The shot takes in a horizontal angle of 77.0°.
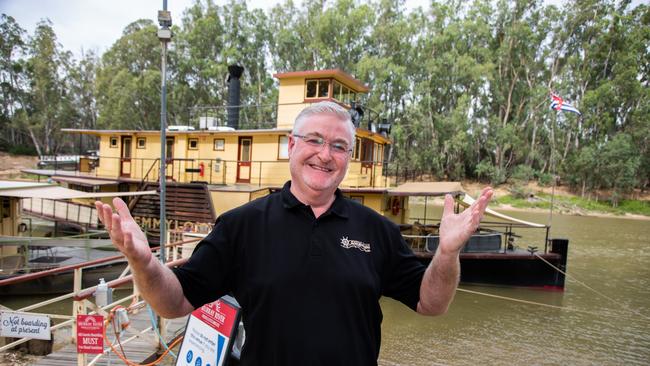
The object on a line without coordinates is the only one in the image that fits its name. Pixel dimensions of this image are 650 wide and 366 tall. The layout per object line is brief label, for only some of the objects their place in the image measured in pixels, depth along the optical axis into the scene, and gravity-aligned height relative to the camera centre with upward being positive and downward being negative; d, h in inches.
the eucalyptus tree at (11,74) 1907.0 +356.5
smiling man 63.3 -16.3
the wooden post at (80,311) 159.8 -63.7
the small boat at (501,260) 480.7 -98.5
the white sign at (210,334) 124.1 -56.6
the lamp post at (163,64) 233.3 +53.4
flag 633.0 +116.0
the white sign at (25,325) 162.1 -70.5
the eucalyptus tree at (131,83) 1606.8 +288.9
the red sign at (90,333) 152.7 -67.6
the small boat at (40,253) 364.2 -109.4
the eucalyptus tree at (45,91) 1811.0 +272.2
